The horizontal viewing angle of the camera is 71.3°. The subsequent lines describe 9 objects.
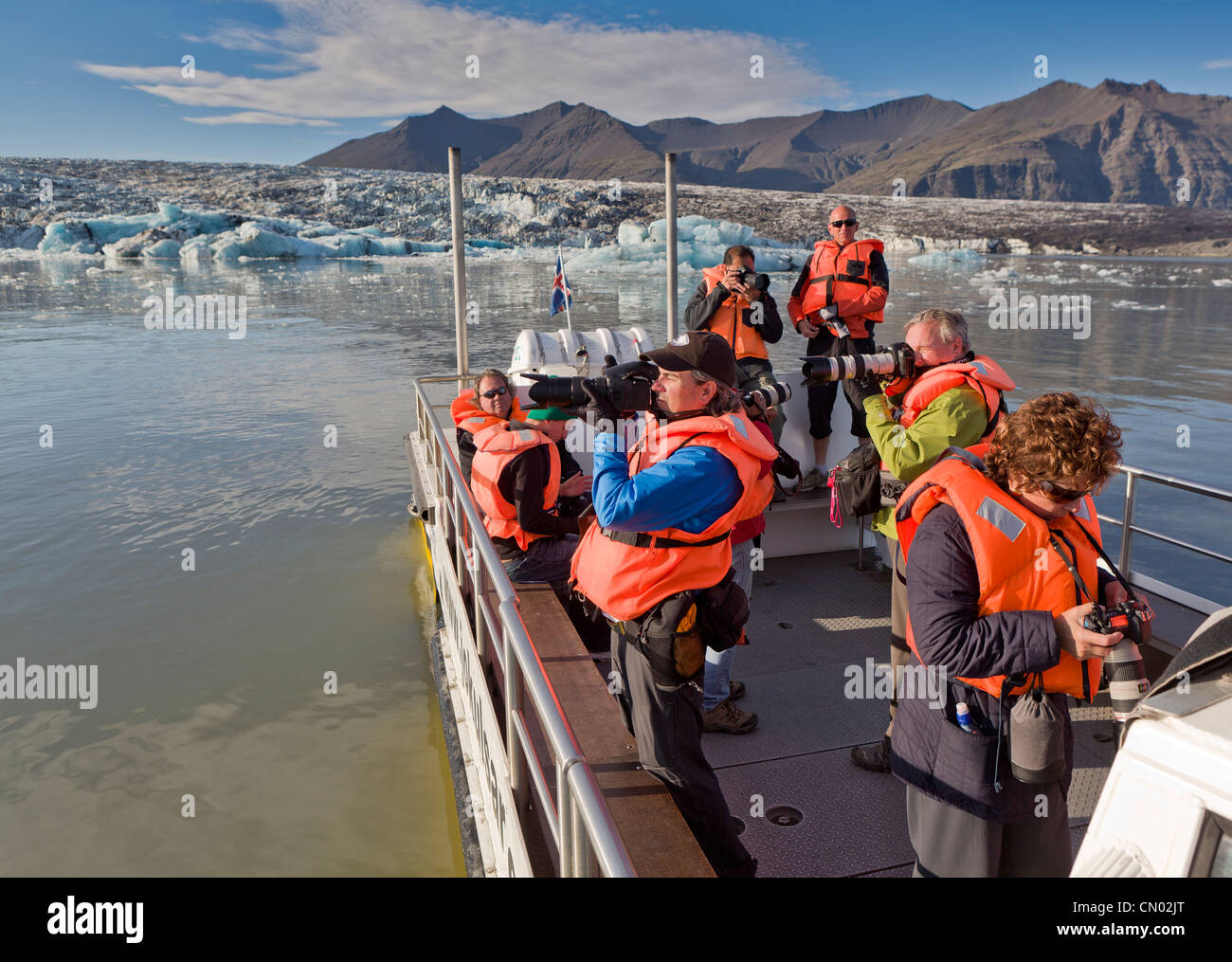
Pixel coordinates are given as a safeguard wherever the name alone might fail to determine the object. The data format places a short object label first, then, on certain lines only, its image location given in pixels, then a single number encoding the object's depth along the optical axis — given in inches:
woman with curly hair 68.0
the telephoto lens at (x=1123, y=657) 65.2
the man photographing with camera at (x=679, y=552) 85.0
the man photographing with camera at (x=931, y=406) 108.9
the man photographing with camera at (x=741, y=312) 187.6
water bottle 73.3
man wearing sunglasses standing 203.0
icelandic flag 307.7
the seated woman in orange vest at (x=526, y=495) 141.5
